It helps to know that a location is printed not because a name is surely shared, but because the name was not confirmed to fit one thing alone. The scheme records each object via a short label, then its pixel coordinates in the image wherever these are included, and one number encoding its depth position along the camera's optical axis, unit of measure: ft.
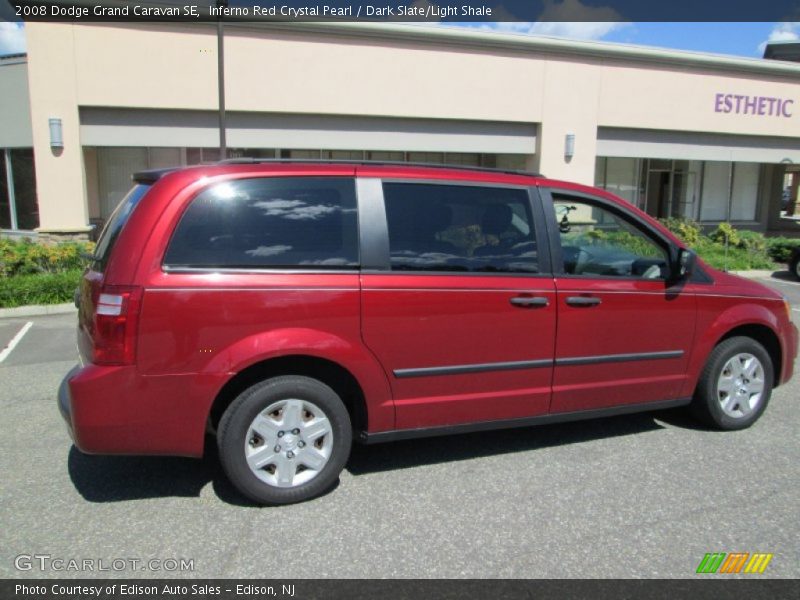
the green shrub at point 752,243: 52.65
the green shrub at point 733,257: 47.42
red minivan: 10.69
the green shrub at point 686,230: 53.36
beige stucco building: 41.14
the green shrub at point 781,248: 51.49
